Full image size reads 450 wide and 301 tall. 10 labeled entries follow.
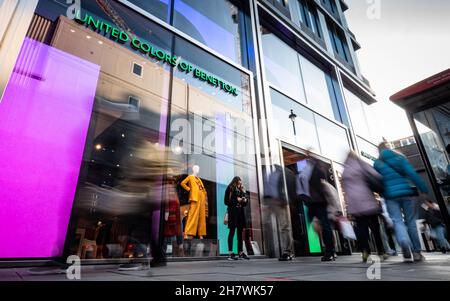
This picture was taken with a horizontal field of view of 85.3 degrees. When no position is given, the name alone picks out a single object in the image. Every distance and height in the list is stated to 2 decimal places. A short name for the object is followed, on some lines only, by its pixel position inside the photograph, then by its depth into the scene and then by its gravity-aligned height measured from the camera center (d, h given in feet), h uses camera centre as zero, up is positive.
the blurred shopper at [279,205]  18.26 +2.97
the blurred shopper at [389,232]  20.01 +0.83
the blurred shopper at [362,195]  11.52 +2.17
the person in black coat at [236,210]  15.56 +2.37
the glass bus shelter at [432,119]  14.84 +7.47
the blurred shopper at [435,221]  21.50 +1.67
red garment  13.07 +1.58
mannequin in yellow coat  15.39 +2.49
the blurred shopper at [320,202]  13.80 +2.29
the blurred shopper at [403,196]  10.47 +1.86
